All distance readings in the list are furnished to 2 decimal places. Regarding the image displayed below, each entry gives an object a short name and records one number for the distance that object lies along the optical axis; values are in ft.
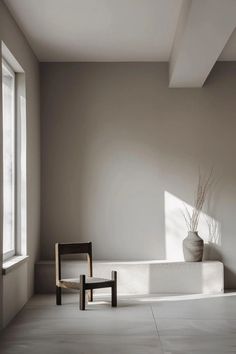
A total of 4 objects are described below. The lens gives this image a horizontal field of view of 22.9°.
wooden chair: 20.43
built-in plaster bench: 24.14
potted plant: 25.63
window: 21.26
